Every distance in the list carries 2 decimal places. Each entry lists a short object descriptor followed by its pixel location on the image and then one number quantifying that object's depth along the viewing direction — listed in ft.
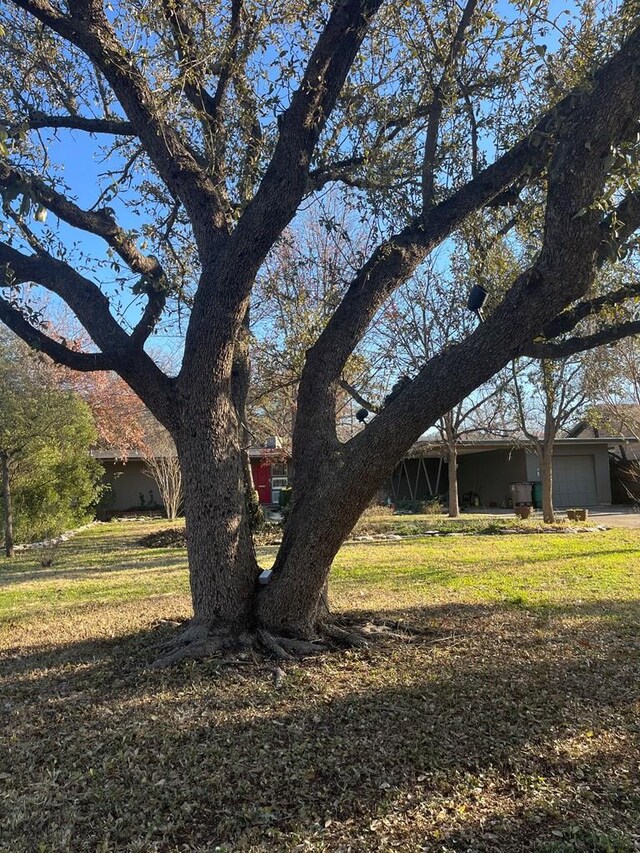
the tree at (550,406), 46.42
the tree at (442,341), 41.46
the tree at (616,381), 34.13
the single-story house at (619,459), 76.38
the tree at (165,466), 67.82
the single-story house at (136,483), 77.25
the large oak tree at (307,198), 11.57
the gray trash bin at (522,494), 71.87
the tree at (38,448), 37.65
